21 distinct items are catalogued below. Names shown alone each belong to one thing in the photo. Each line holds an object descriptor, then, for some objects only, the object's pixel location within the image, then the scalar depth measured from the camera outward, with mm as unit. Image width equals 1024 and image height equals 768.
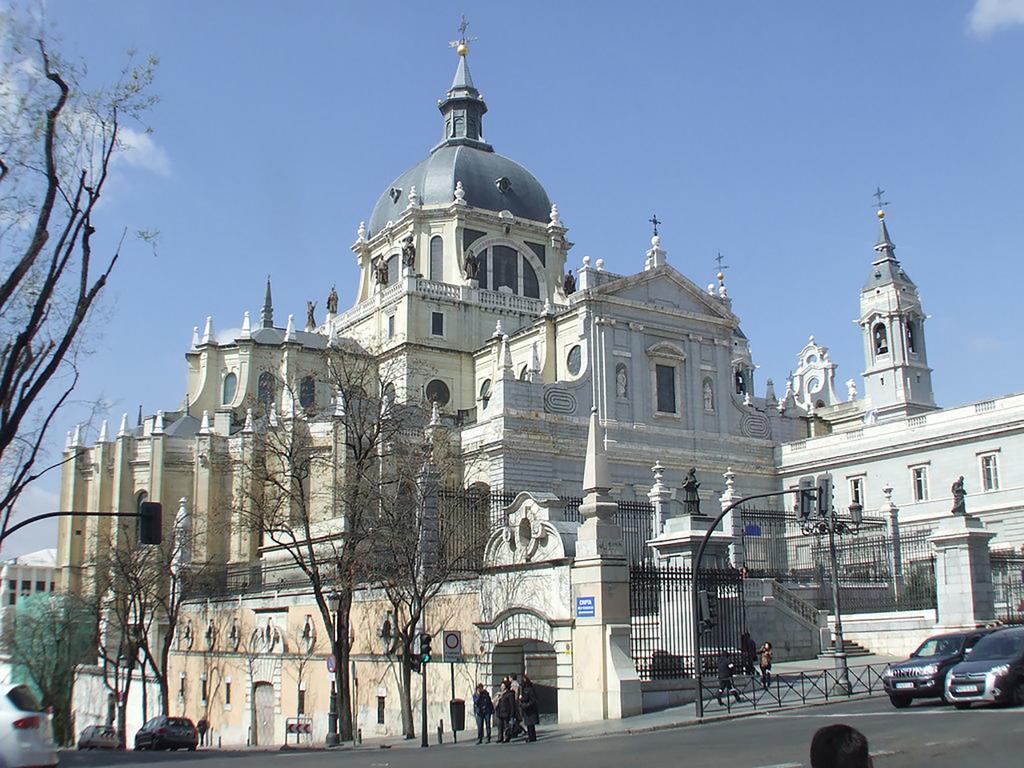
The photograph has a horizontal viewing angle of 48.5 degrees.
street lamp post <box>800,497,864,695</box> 24188
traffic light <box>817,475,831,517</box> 24891
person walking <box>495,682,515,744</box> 22422
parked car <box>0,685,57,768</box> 11258
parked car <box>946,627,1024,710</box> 19297
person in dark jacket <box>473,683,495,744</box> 23688
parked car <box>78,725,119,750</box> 41625
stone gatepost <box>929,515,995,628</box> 28750
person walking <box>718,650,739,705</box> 23197
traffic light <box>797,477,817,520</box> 25969
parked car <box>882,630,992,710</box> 20781
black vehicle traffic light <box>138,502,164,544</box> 19203
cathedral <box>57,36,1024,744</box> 46844
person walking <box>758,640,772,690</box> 24422
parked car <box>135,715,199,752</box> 35562
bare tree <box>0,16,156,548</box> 14258
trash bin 25656
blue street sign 23250
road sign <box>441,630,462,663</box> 23719
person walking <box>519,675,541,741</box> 21562
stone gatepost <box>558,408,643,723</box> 22703
